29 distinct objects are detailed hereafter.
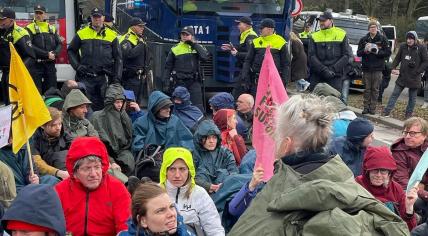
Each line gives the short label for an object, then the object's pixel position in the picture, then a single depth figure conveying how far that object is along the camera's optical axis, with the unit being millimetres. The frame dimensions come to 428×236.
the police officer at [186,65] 11188
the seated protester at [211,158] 6055
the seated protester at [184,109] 7930
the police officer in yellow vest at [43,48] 11375
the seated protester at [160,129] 7012
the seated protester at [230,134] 6785
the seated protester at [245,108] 7779
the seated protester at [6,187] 4769
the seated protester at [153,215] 3633
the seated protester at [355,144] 5504
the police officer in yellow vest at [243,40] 12043
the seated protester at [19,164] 5344
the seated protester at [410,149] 5801
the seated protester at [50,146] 5887
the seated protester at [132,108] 8211
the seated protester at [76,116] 6469
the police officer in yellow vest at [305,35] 16828
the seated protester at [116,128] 6936
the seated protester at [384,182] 4680
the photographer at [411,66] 13367
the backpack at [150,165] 6449
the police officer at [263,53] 11320
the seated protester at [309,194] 2350
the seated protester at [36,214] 3131
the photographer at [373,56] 13375
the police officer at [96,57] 10289
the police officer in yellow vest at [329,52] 12023
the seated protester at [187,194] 4664
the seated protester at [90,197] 4406
